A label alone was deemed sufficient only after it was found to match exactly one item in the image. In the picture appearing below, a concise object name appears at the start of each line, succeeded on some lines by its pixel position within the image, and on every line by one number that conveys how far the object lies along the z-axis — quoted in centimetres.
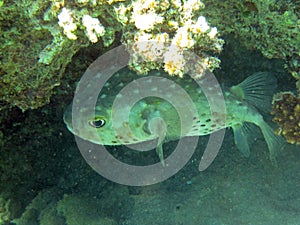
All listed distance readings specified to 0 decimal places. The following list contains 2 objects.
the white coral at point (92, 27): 205
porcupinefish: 269
